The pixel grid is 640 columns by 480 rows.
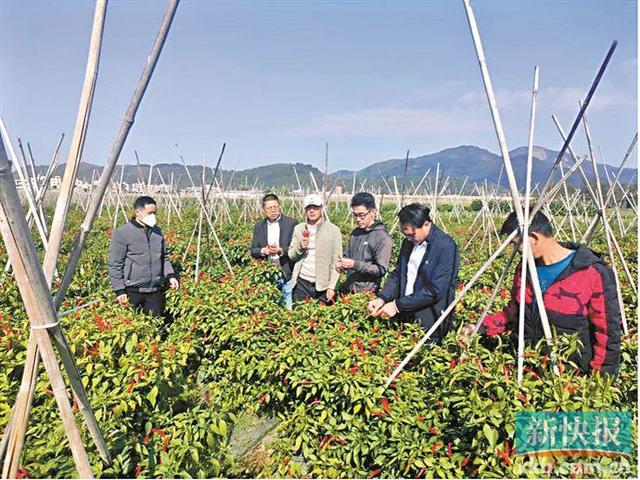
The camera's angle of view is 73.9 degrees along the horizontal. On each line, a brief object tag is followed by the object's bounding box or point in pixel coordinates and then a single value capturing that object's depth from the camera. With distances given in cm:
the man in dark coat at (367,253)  442
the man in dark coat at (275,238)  545
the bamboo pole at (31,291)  124
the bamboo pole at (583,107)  220
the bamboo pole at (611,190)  345
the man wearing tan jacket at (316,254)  482
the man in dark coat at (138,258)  471
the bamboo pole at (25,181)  328
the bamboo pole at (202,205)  675
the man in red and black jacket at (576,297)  236
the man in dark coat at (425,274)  321
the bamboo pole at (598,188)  378
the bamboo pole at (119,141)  146
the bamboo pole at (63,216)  141
